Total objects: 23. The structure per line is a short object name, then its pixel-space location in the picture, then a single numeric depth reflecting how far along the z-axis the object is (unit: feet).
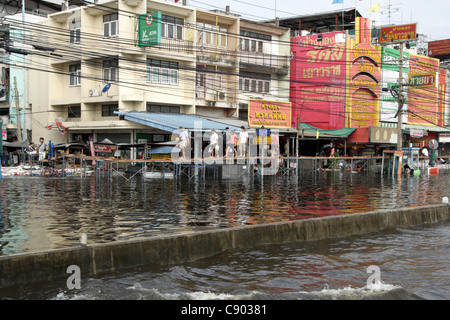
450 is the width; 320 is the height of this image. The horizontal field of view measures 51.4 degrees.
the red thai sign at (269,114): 78.59
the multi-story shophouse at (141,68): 100.48
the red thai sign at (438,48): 180.75
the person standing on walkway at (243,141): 75.57
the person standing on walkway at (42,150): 82.89
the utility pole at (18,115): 109.08
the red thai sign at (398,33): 100.74
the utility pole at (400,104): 96.53
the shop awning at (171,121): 87.17
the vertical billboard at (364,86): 128.36
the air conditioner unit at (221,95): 112.88
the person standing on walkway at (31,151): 83.58
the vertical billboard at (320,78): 126.41
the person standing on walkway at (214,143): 74.69
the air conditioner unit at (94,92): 104.58
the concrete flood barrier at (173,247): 23.36
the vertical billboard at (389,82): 136.77
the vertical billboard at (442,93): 158.40
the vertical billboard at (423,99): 147.84
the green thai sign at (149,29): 94.53
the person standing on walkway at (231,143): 76.43
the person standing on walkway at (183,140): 69.00
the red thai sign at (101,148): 93.51
